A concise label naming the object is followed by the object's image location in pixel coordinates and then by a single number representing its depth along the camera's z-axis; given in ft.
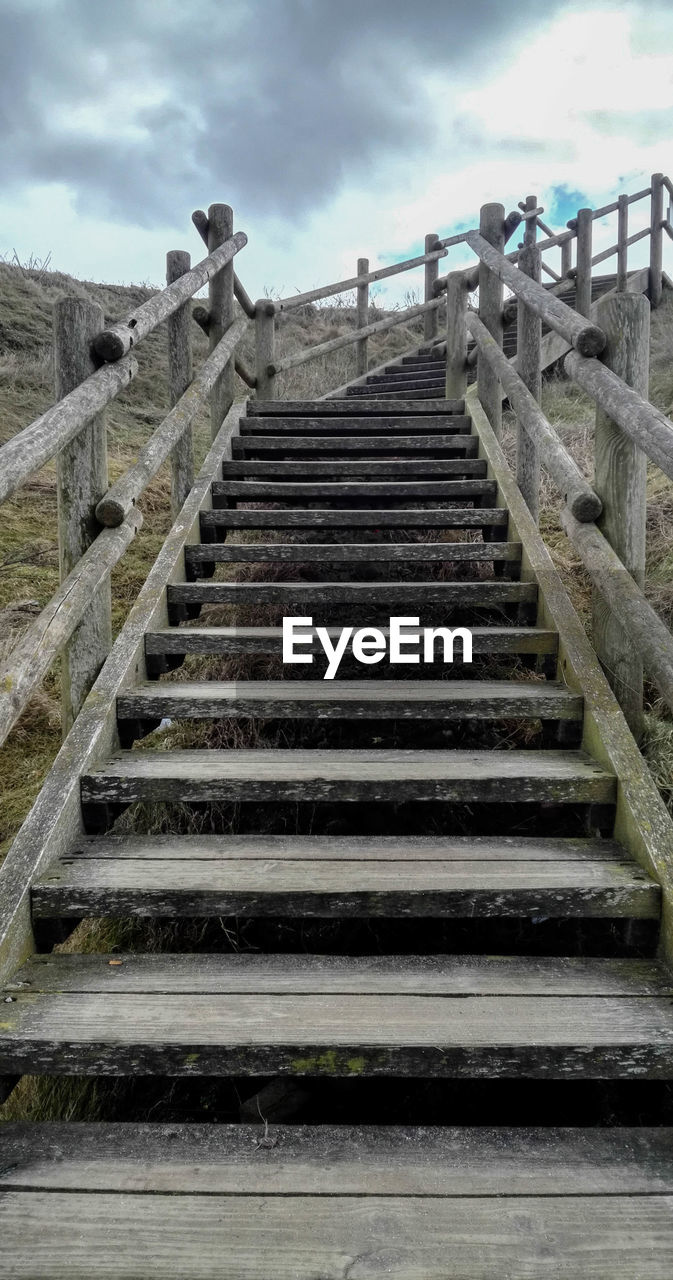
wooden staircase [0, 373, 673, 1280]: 4.17
